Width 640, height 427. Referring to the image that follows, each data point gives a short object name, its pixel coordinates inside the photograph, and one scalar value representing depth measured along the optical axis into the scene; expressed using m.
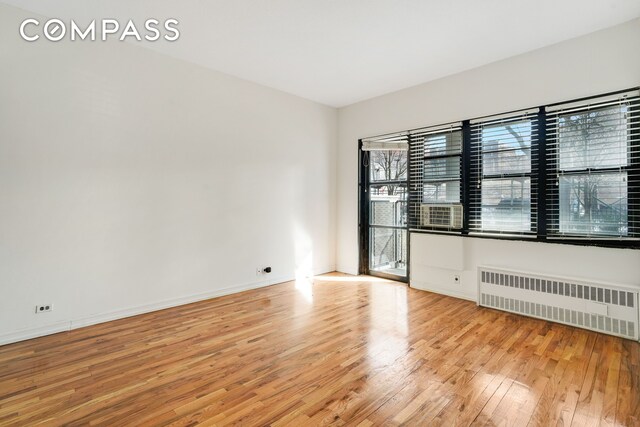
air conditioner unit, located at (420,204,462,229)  4.13
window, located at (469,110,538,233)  3.56
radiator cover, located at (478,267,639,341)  2.88
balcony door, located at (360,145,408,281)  4.95
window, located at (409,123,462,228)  4.19
